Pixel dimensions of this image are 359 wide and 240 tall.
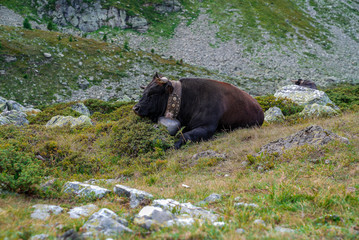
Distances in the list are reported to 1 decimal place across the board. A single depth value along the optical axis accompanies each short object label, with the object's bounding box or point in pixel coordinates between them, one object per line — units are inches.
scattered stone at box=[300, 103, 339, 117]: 457.7
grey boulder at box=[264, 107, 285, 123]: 487.5
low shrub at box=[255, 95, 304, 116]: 573.6
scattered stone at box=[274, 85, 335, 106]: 612.7
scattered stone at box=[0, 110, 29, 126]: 509.4
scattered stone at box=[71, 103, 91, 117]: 635.5
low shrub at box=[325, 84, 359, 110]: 635.8
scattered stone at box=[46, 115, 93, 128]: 466.9
